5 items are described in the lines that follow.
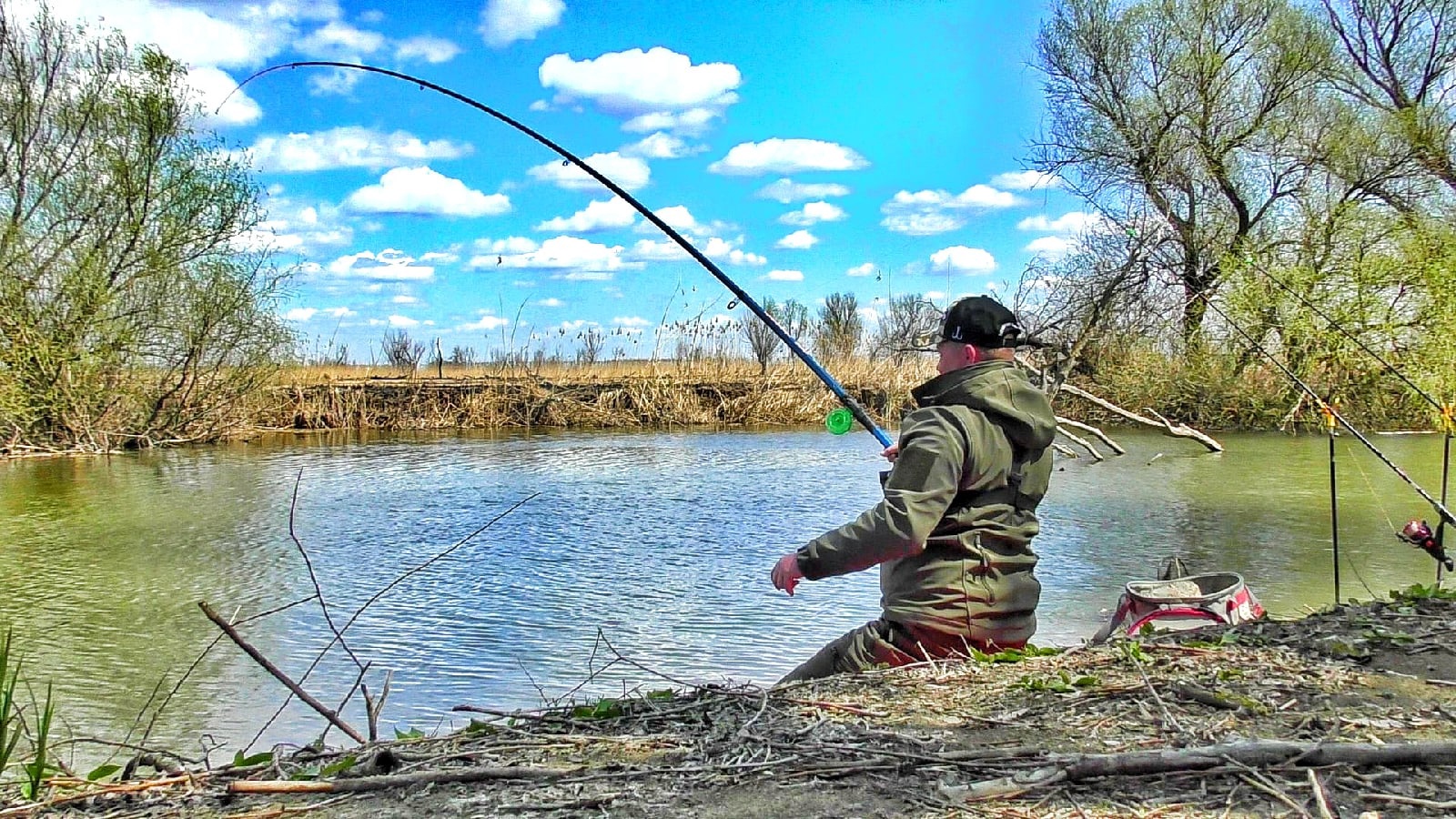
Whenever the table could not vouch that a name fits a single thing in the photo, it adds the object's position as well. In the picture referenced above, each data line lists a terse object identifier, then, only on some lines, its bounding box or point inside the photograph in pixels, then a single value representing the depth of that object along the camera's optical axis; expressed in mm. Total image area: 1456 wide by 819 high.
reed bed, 22344
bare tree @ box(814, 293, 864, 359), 23172
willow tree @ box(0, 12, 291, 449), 16797
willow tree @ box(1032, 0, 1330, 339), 20297
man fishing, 3115
